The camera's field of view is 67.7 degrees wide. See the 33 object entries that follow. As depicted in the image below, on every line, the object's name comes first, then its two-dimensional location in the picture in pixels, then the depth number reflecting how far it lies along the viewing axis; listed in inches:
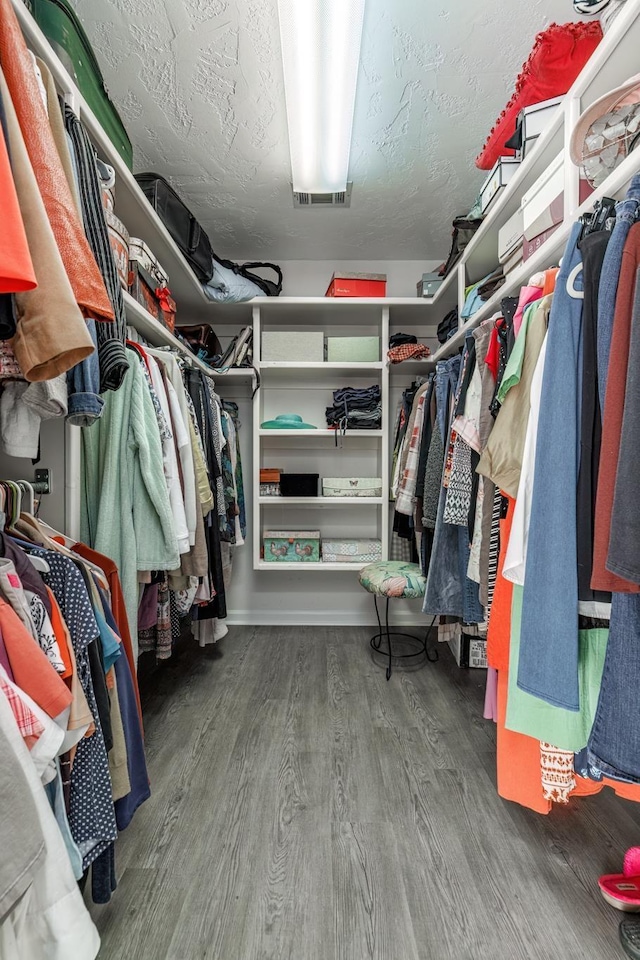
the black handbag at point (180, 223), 80.0
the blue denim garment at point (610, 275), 34.1
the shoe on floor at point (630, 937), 39.5
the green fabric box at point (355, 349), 118.6
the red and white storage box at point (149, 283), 71.1
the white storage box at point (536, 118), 57.9
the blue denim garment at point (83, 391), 36.4
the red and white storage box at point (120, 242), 59.6
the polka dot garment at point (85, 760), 36.8
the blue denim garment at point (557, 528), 35.6
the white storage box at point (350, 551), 120.1
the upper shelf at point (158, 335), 68.0
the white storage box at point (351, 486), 119.4
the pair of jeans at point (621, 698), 30.1
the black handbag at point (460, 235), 82.4
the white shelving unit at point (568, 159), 40.5
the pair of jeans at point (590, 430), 35.6
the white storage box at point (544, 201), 52.3
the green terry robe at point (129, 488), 56.8
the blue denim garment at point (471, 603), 67.0
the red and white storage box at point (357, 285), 117.4
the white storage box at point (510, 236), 64.4
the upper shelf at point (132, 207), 41.2
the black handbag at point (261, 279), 112.7
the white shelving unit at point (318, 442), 127.0
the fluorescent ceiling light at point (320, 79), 53.1
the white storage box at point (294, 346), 118.3
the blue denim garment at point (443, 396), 81.3
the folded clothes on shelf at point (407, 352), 115.3
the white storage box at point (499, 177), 66.4
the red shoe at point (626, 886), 43.7
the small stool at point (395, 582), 94.1
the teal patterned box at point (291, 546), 120.0
